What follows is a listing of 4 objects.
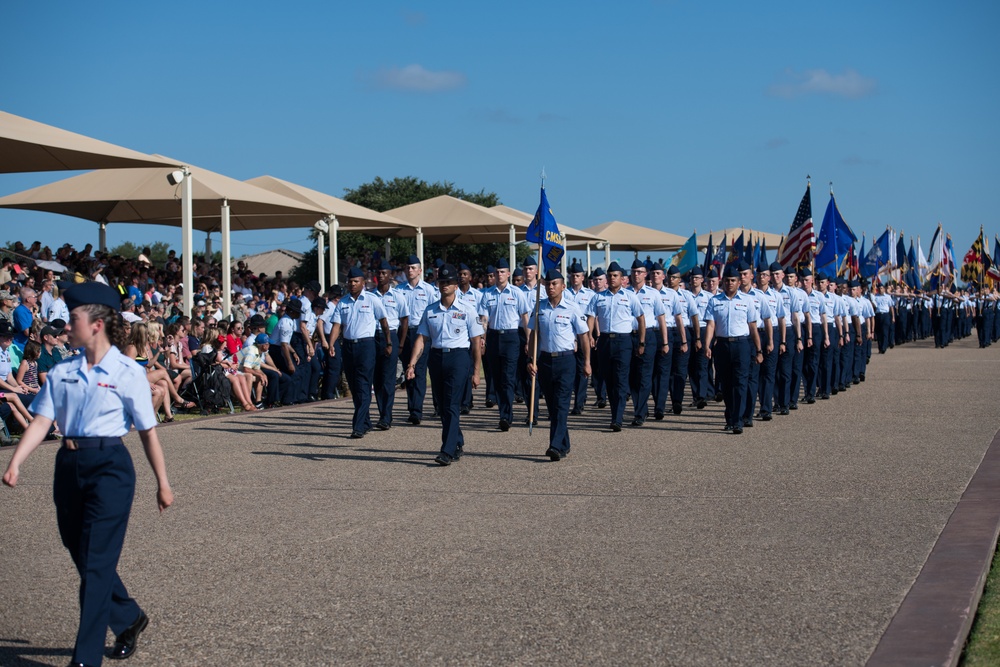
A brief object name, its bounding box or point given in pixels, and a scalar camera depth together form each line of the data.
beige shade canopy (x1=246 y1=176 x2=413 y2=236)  24.80
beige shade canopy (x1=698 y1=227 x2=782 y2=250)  42.06
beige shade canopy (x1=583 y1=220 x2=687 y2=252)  41.97
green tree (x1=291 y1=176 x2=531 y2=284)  58.84
